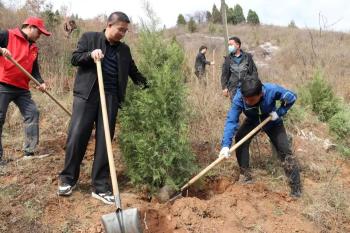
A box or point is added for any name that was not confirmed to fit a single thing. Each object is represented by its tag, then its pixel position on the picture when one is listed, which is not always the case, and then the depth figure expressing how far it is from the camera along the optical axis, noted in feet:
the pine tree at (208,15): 149.33
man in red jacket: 16.89
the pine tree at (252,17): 145.11
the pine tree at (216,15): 135.31
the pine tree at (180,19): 138.82
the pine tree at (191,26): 114.93
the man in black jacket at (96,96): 14.17
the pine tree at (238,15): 147.16
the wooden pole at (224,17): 31.65
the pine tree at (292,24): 131.51
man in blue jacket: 15.25
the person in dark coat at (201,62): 30.24
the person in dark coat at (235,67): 22.31
